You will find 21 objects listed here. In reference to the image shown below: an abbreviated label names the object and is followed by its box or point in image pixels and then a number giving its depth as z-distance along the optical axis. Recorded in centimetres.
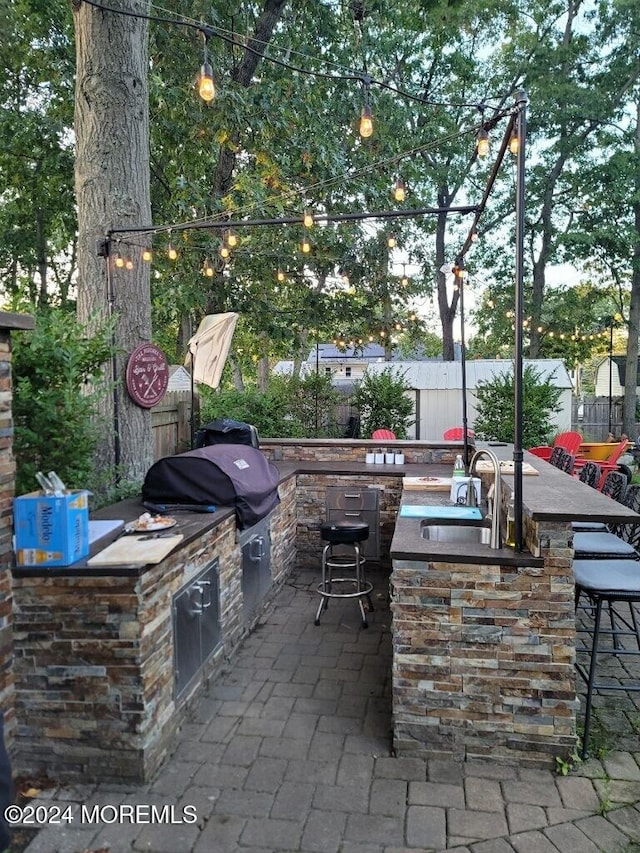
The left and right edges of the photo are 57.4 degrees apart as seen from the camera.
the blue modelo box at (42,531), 263
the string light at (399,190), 428
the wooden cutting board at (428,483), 490
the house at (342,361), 2818
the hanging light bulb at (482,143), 349
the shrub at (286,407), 818
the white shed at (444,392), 1425
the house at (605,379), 2458
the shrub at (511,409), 927
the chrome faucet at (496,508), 302
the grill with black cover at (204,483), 390
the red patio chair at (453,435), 963
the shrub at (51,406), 317
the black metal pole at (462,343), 503
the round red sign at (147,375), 494
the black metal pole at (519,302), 276
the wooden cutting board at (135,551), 265
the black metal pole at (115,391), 485
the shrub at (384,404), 980
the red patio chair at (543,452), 868
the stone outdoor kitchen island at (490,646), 280
